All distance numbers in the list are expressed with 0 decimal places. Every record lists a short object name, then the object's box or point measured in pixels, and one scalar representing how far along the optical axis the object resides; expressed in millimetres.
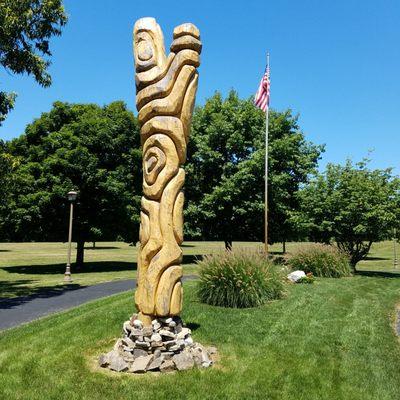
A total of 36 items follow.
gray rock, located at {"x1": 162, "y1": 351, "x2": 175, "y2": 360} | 7246
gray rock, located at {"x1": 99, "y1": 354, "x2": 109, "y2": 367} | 7172
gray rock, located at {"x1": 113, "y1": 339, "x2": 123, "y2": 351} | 7537
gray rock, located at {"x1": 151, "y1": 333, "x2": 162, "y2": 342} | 7348
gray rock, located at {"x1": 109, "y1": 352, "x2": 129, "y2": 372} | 7000
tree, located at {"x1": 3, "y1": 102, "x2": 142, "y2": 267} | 25234
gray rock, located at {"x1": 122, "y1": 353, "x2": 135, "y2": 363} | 7213
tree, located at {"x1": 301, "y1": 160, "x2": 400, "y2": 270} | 23391
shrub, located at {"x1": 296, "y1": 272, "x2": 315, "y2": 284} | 18141
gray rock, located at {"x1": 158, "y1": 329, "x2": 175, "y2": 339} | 7418
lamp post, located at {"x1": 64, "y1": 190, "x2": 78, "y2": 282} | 19656
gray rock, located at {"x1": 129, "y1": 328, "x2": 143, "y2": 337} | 7402
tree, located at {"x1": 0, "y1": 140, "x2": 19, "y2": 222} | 16297
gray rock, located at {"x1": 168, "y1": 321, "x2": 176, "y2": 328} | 7598
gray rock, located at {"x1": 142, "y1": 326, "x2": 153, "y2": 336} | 7402
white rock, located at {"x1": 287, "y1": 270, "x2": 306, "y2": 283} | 18328
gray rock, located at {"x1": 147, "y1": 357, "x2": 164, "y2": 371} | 7006
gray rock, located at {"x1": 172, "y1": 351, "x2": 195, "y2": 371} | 7105
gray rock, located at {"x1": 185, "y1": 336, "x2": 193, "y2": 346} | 7668
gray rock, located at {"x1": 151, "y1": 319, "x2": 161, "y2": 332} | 7496
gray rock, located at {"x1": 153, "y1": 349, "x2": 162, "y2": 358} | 7212
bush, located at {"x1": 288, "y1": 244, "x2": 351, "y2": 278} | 21078
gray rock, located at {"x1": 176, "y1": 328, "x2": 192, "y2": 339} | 7578
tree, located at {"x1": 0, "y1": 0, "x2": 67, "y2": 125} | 15352
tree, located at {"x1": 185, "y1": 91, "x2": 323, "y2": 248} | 28797
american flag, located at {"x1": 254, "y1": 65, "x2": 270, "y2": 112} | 21281
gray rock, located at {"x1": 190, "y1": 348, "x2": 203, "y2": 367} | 7298
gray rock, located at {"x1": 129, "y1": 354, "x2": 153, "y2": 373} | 6938
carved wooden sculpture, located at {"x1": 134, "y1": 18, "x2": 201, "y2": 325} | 7770
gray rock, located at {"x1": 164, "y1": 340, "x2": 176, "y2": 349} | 7379
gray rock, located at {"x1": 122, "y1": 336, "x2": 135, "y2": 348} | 7430
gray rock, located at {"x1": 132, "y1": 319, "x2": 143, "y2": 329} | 7583
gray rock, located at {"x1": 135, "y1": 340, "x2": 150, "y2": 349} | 7324
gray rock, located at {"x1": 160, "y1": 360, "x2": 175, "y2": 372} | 7043
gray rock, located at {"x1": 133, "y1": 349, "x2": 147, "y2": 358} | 7340
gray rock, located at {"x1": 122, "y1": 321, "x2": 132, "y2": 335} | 7637
